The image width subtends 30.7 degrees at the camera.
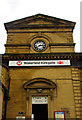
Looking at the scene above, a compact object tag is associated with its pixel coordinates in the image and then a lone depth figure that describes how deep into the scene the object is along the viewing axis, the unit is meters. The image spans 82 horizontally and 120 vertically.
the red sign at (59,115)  14.76
